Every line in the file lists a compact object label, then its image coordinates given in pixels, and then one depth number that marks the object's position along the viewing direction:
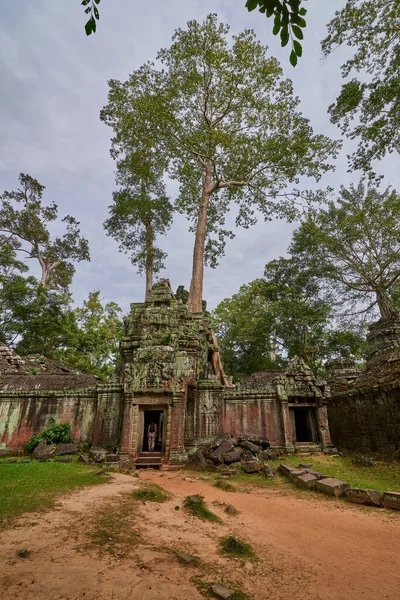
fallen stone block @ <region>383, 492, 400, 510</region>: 6.13
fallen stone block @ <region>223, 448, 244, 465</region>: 10.23
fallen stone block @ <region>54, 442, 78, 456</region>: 11.10
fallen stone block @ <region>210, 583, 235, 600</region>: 3.04
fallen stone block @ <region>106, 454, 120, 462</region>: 9.78
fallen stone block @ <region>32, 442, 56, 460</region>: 10.52
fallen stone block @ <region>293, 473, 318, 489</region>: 7.72
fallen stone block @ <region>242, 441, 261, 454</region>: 11.10
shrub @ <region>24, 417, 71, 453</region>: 11.72
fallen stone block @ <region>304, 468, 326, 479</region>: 8.14
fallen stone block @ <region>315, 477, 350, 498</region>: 7.07
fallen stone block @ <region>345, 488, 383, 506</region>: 6.39
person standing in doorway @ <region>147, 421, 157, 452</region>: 12.48
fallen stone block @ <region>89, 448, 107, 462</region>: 10.15
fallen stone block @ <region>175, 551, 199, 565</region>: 3.71
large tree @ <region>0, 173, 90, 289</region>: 28.81
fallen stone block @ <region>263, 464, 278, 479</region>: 8.88
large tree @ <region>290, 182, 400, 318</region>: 20.62
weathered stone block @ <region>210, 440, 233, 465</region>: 10.23
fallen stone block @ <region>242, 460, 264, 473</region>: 9.40
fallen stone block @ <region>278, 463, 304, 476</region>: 8.88
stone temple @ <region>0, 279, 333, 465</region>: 11.16
